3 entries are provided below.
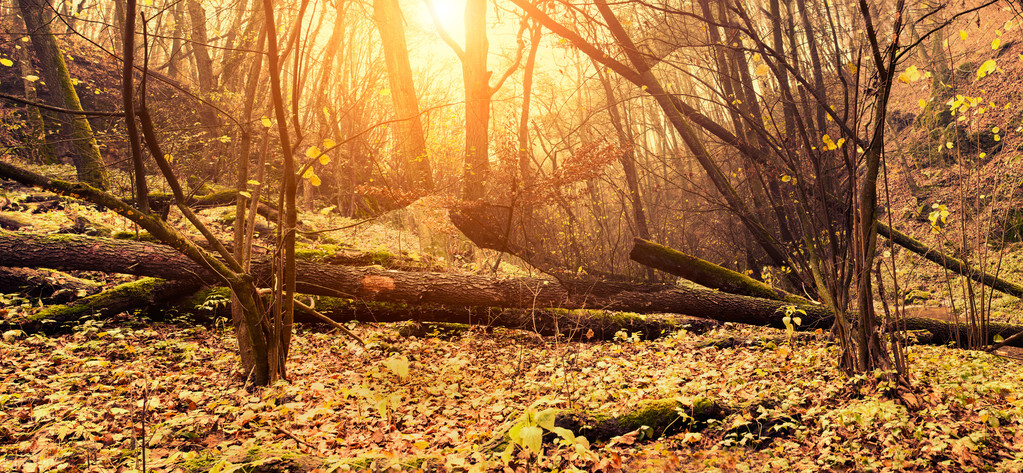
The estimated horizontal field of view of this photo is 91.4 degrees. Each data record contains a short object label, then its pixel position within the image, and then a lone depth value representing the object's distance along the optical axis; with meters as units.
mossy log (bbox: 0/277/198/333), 4.74
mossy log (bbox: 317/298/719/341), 5.98
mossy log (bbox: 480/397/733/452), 2.86
